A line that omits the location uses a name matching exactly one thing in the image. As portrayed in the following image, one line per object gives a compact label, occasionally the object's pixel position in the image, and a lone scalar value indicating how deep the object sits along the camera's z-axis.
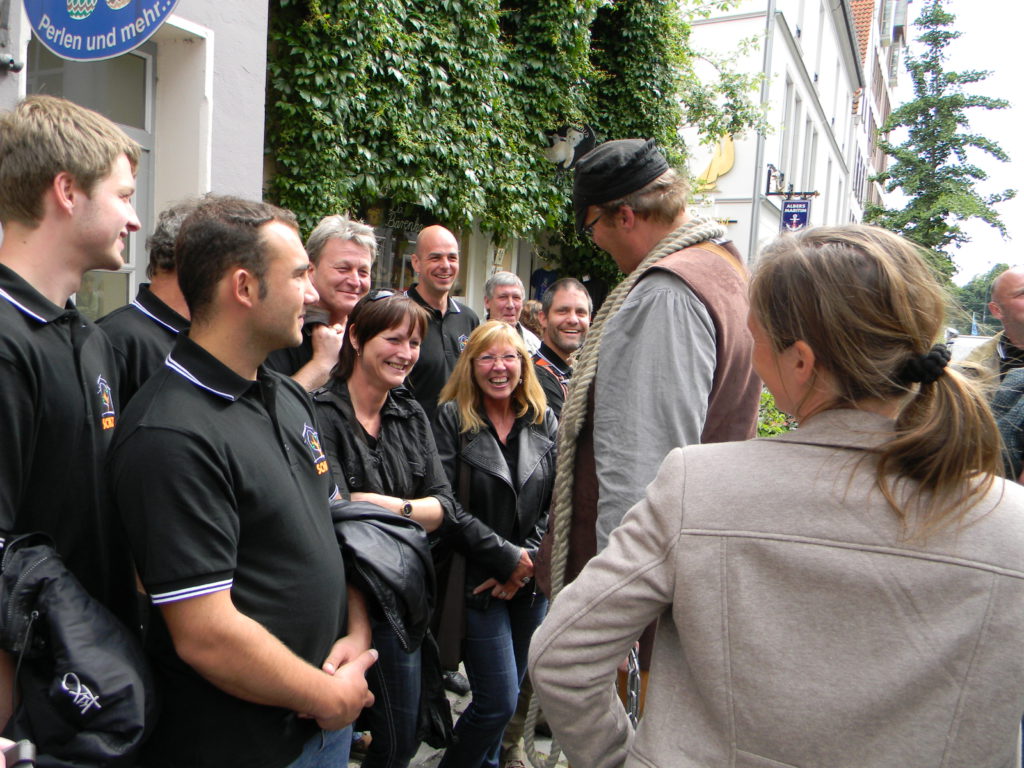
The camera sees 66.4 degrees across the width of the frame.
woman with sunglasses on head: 2.53
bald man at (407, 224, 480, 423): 4.38
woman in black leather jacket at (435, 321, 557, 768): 2.98
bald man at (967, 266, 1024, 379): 3.57
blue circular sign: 3.06
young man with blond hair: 1.61
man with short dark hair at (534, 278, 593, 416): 4.59
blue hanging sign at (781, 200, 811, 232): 13.07
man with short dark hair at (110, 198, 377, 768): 1.53
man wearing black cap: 1.90
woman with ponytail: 1.08
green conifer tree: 25.17
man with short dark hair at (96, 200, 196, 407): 2.45
